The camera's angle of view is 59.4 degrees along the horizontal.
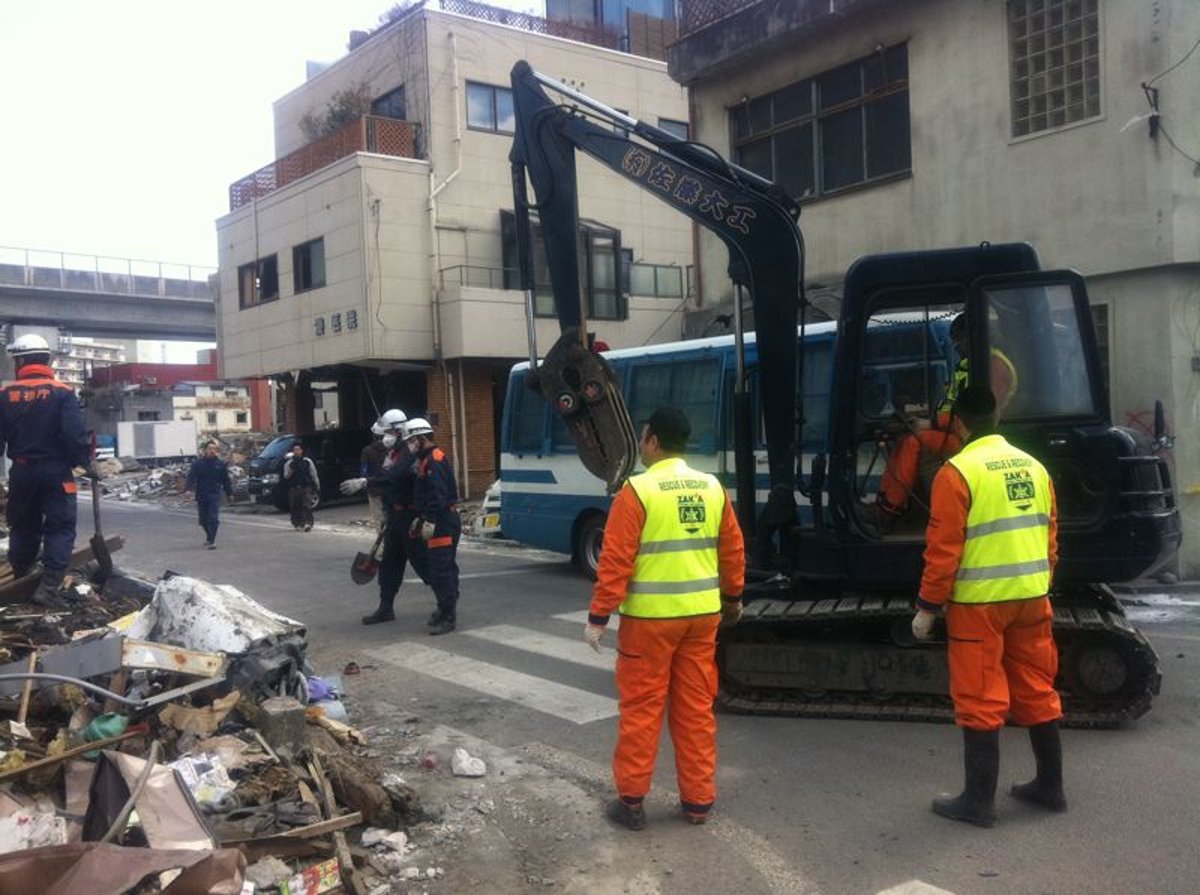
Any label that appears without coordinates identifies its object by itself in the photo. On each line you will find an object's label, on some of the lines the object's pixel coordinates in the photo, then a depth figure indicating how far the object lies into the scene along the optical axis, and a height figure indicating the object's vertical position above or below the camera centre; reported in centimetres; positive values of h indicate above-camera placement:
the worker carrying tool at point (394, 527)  954 -84
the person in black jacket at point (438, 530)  920 -84
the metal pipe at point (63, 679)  441 -99
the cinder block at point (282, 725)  543 -149
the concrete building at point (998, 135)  1101 +343
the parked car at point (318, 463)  2405 -57
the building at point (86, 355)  11121 +1248
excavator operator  621 -16
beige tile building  2447 +496
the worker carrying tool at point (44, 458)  793 -8
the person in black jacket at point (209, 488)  1662 -74
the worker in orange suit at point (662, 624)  475 -90
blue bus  710 +13
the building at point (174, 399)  5309 +236
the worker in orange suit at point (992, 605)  466 -85
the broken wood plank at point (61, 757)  429 -132
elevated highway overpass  3650 +528
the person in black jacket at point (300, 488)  1911 -92
